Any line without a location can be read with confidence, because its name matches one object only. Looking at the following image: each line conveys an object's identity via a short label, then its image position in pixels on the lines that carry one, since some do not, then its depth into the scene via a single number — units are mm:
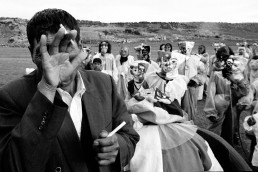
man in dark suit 1106
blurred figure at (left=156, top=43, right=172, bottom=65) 8430
